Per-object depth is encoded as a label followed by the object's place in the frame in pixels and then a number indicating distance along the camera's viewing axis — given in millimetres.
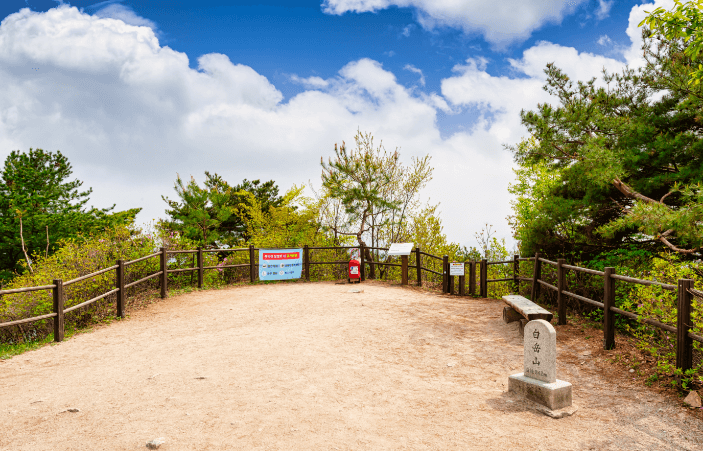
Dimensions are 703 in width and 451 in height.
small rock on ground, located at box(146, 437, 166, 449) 3572
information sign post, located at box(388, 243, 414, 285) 13797
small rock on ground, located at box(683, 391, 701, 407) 4295
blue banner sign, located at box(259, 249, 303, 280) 14602
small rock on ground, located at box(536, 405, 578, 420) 4176
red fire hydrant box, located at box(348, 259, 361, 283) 14227
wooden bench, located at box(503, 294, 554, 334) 6777
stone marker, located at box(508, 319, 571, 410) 4348
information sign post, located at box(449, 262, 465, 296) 11945
